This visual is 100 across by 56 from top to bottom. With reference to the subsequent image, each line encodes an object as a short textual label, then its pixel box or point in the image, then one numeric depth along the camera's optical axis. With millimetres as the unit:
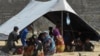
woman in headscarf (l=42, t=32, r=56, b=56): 14359
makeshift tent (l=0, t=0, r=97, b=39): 15727
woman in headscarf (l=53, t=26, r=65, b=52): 15203
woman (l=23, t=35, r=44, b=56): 13459
